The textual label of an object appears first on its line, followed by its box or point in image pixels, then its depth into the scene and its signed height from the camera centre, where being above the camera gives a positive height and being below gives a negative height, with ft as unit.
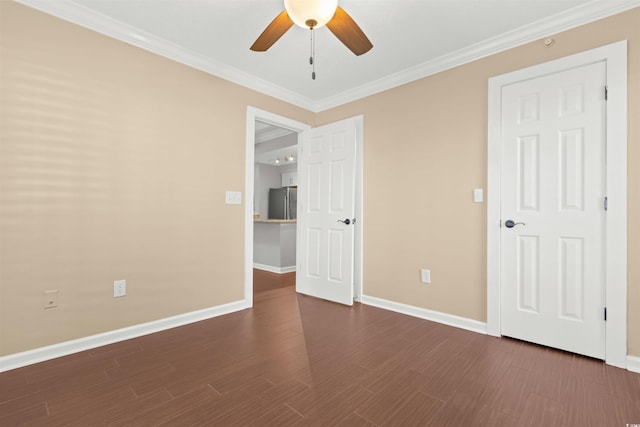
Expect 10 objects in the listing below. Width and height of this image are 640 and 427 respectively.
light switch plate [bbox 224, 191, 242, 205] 10.28 +0.55
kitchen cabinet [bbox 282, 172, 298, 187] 26.68 +3.17
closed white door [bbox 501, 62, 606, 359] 7.00 +0.15
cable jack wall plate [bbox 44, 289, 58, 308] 6.88 -2.00
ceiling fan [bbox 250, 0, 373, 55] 5.67 +3.95
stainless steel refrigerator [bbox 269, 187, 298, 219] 25.59 +0.95
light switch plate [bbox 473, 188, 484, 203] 8.67 +0.59
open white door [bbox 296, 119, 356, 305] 11.39 +0.09
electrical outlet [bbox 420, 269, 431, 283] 9.71 -1.99
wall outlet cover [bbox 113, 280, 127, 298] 7.89 -2.01
